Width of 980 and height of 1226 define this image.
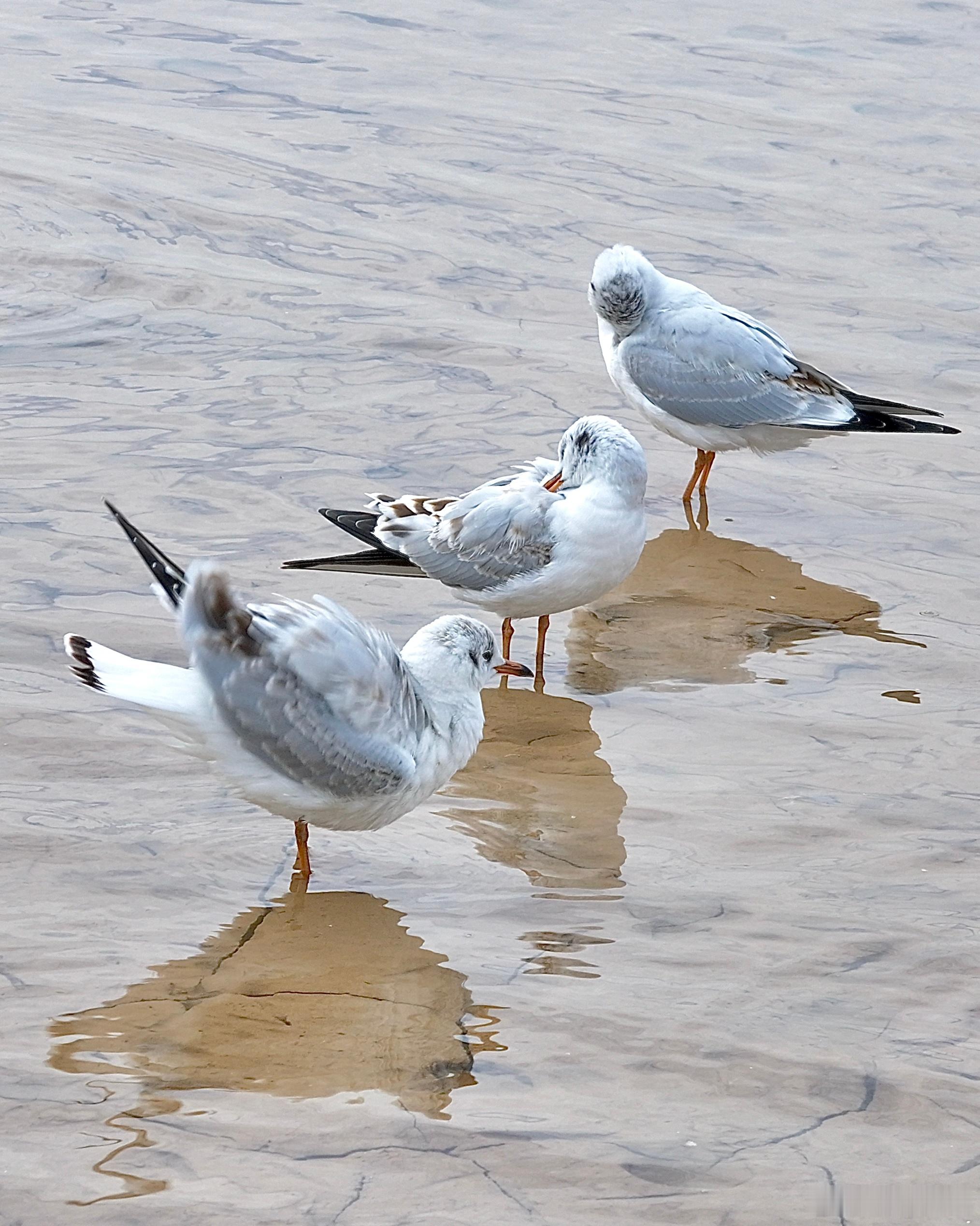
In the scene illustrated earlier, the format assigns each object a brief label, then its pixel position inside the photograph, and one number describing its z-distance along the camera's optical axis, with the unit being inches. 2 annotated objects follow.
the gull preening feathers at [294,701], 341.7
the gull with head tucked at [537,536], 493.0
